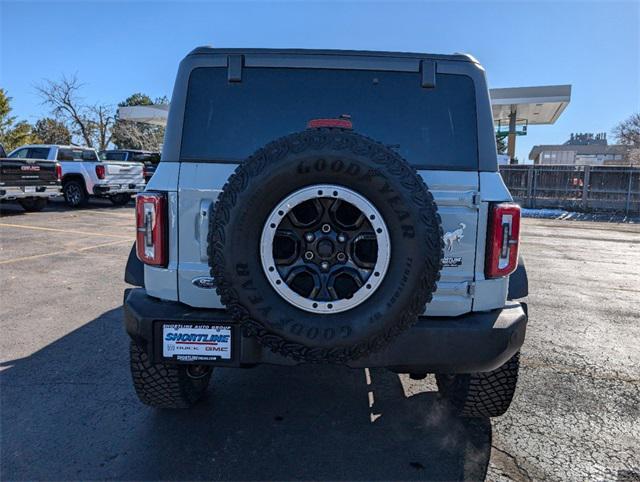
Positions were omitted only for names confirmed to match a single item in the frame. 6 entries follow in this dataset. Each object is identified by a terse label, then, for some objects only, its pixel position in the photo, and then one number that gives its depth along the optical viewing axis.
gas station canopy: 22.66
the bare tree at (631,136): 38.21
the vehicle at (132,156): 18.09
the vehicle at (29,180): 11.65
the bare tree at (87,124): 31.12
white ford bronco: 1.99
